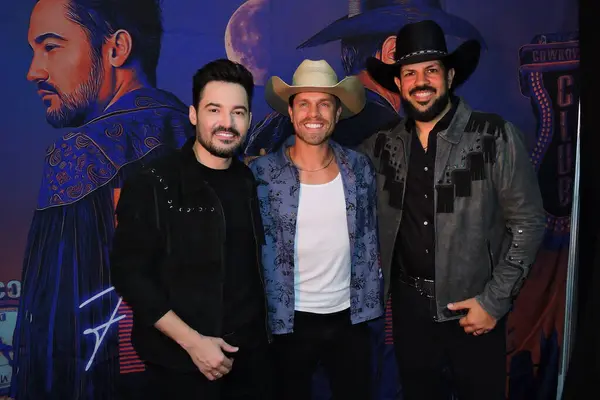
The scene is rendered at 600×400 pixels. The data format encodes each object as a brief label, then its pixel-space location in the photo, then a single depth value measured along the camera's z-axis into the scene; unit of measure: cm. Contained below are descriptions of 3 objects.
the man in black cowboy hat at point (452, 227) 217
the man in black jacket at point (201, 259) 175
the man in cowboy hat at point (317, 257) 221
